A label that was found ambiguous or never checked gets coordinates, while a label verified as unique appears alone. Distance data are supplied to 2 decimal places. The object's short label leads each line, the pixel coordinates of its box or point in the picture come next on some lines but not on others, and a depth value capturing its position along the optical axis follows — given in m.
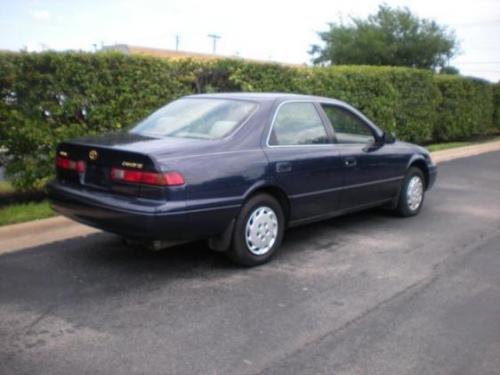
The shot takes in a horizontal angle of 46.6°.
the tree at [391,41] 25.45
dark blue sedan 4.55
